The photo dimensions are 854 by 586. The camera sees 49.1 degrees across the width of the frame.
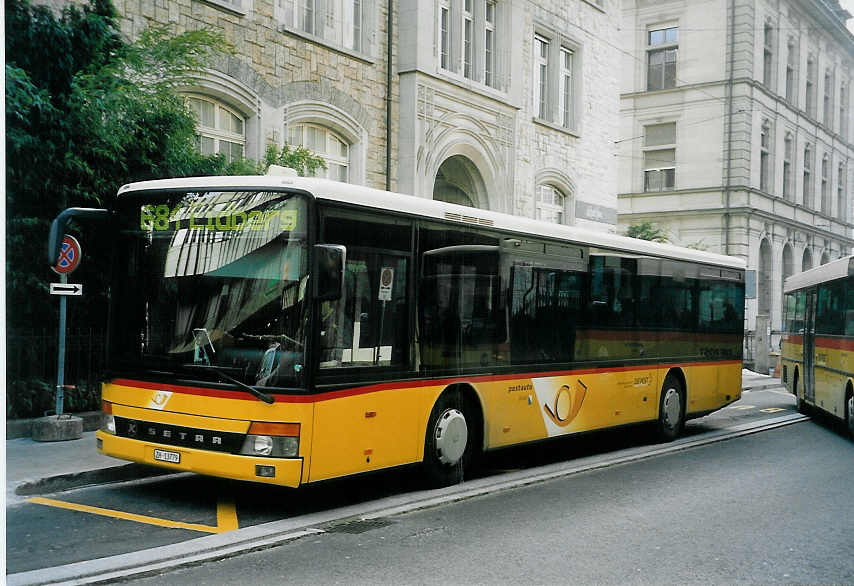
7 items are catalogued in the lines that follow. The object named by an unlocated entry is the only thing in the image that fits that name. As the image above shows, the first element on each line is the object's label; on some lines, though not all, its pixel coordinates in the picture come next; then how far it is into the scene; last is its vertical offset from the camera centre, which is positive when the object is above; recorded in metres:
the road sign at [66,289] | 10.52 +0.11
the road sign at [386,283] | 8.36 +0.23
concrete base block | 10.64 -1.49
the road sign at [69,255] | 10.69 +0.50
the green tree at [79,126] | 11.51 +2.16
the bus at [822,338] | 14.35 -0.28
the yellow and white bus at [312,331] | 7.42 -0.21
